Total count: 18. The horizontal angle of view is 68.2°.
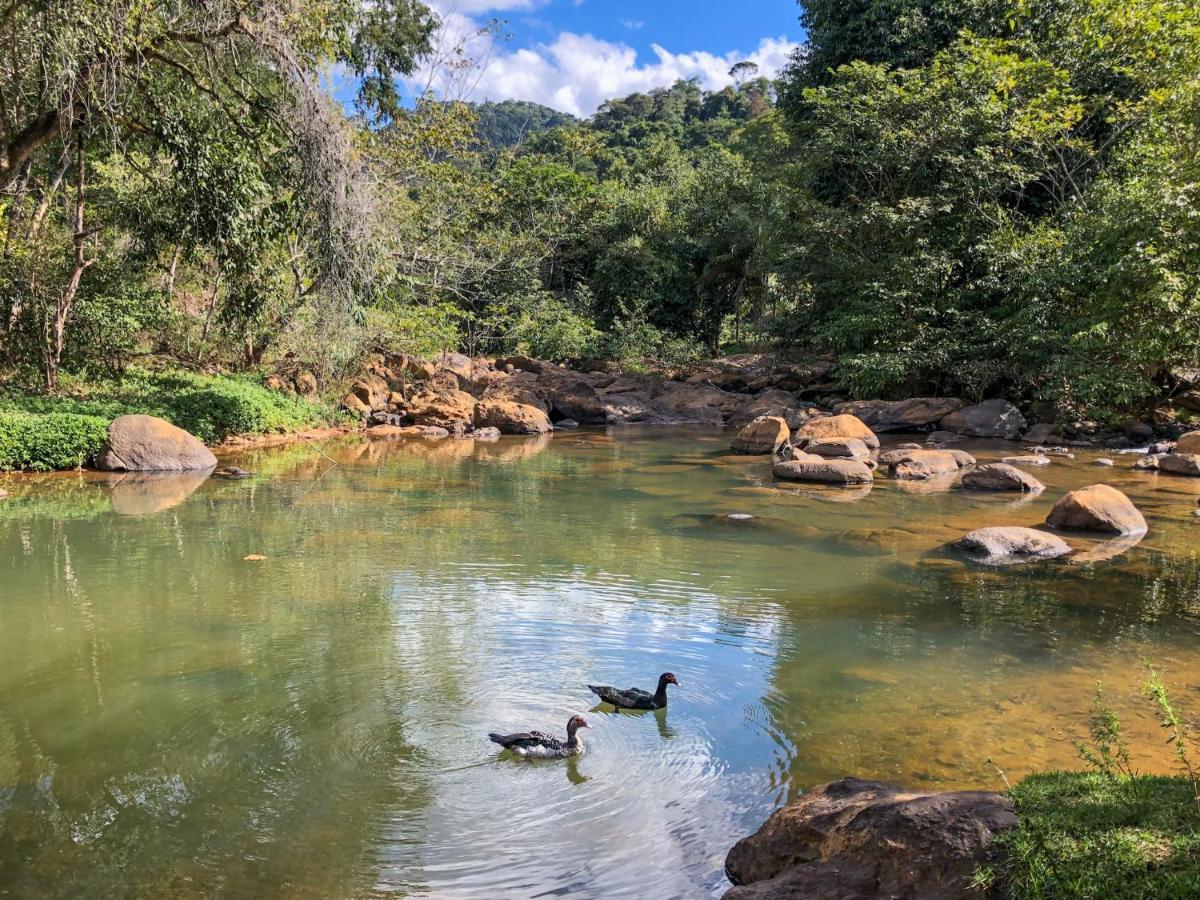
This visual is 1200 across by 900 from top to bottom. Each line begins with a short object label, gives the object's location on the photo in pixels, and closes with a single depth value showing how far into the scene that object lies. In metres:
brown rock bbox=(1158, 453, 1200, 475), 15.81
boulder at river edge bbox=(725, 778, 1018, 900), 2.95
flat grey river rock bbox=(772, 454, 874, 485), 15.43
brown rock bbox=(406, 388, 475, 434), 24.50
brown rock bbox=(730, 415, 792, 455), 19.56
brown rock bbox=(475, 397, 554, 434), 24.50
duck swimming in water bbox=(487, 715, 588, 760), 5.11
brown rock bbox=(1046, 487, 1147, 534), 11.20
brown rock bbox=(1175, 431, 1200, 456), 16.98
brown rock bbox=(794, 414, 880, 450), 18.55
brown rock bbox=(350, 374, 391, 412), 25.19
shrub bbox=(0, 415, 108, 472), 14.59
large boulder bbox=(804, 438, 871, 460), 17.36
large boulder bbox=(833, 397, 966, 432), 23.33
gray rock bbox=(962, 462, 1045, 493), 14.48
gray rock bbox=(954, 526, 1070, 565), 10.01
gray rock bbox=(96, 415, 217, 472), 15.40
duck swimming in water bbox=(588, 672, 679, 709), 5.87
